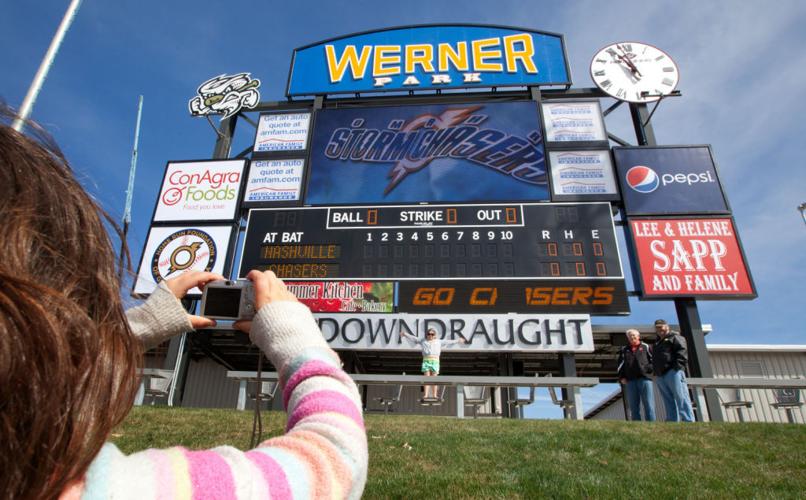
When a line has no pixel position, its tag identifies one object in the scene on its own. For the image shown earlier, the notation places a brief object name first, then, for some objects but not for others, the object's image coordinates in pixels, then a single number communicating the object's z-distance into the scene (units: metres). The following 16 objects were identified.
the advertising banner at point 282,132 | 16.59
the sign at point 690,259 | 13.00
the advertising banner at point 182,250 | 14.30
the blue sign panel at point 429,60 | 17.86
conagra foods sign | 15.30
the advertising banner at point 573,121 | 15.81
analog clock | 16.95
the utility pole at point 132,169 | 19.38
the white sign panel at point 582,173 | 14.69
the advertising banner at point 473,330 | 12.96
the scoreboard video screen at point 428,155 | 15.15
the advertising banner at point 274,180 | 15.45
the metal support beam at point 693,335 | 12.79
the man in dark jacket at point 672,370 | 7.97
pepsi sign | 14.10
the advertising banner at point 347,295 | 13.47
